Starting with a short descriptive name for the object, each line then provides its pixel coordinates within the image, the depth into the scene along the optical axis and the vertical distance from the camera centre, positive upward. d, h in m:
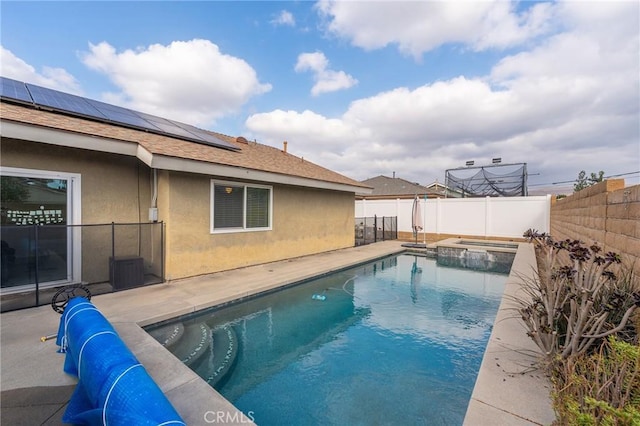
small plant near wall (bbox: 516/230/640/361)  2.70 -0.95
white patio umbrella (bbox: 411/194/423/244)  15.66 -0.29
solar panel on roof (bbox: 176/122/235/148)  9.84 +2.88
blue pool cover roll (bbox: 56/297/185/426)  1.77 -1.25
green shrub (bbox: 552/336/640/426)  1.56 -1.22
